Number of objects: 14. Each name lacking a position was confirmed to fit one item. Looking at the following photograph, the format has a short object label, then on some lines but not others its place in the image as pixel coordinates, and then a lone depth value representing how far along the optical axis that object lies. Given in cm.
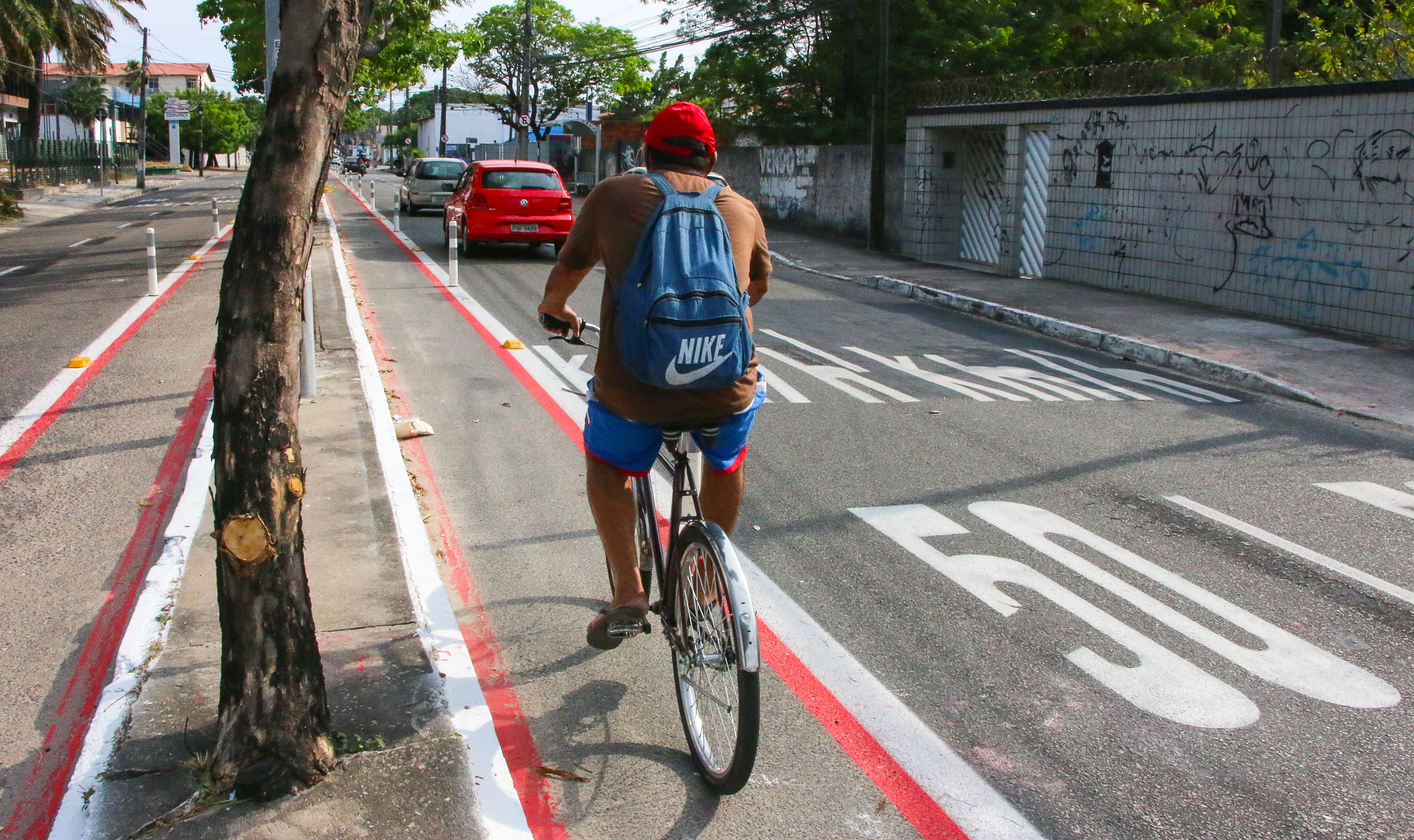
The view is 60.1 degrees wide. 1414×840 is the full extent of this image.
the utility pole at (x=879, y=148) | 2066
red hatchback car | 1922
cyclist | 348
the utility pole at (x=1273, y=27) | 1741
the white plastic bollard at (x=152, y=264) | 1438
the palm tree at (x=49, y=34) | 3906
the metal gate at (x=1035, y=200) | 1784
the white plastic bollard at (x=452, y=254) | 1517
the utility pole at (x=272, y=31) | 1057
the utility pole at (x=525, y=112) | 4978
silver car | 3009
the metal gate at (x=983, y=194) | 1991
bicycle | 312
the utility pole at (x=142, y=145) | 5403
